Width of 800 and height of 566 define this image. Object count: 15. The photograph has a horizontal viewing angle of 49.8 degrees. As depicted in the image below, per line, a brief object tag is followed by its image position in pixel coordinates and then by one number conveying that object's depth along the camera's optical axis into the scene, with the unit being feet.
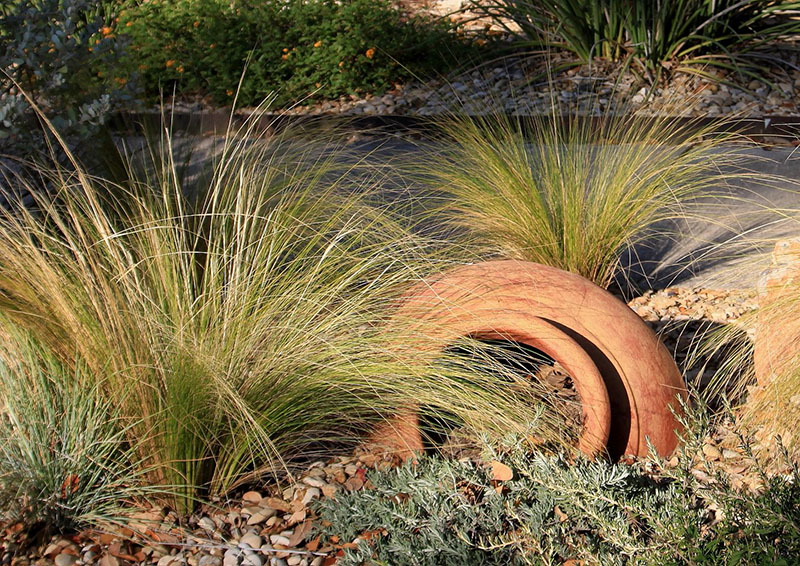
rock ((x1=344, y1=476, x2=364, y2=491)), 7.63
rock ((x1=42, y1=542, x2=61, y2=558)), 6.75
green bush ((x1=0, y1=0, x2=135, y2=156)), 10.80
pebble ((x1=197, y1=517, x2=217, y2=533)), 7.10
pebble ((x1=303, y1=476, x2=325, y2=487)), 7.64
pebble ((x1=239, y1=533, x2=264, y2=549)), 6.90
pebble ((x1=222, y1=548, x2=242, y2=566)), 6.68
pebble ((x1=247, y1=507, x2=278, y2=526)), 7.20
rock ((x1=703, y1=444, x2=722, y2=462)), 8.19
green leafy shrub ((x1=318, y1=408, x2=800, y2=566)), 5.90
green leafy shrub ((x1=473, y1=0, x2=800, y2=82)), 20.94
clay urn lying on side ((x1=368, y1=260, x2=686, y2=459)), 7.85
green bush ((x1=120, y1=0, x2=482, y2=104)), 22.72
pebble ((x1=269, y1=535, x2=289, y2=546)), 6.95
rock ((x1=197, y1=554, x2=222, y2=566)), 6.72
